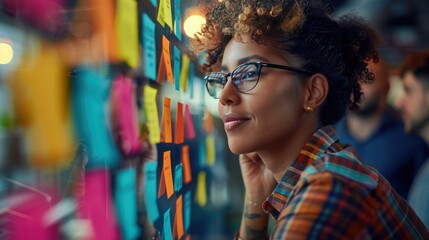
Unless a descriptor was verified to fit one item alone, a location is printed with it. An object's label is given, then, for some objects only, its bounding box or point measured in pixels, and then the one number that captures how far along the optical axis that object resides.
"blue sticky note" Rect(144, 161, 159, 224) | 1.15
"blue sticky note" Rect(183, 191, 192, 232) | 1.70
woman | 1.34
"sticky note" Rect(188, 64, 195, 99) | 1.76
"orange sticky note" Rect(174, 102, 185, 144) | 1.55
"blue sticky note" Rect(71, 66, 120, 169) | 0.74
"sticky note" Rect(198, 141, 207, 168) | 2.04
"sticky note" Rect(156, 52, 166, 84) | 1.28
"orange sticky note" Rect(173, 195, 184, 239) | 1.52
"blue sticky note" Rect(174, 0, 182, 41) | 1.53
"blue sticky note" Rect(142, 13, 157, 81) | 1.14
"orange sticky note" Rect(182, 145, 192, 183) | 1.69
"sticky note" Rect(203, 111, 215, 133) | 2.15
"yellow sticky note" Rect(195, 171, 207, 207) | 2.02
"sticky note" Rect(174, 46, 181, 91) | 1.51
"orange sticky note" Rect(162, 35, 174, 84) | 1.36
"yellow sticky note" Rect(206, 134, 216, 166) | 2.24
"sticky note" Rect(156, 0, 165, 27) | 1.29
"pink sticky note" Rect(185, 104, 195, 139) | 1.71
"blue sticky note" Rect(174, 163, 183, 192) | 1.53
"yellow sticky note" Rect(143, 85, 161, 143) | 1.14
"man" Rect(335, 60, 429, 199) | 2.82
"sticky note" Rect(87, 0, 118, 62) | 0.80
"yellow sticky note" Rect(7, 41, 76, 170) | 0.63
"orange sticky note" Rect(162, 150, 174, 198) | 1.36
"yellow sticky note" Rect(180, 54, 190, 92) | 1.63
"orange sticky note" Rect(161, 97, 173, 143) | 1.33
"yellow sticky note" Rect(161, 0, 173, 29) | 1.38
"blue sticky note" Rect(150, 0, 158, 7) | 1.23
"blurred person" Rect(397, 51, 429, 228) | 2.85
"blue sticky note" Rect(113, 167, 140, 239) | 0.92
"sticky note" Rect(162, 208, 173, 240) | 1.35
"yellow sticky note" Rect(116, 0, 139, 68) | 0.93
